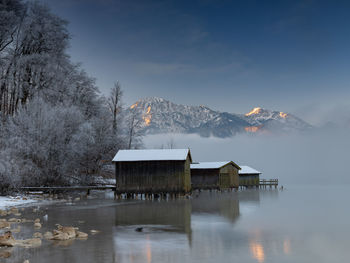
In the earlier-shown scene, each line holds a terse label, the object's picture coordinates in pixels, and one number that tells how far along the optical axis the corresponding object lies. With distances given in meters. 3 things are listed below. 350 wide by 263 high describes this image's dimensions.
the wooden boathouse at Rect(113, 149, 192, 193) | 41.22
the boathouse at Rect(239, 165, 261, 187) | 71.88
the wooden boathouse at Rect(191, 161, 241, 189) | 56.03
